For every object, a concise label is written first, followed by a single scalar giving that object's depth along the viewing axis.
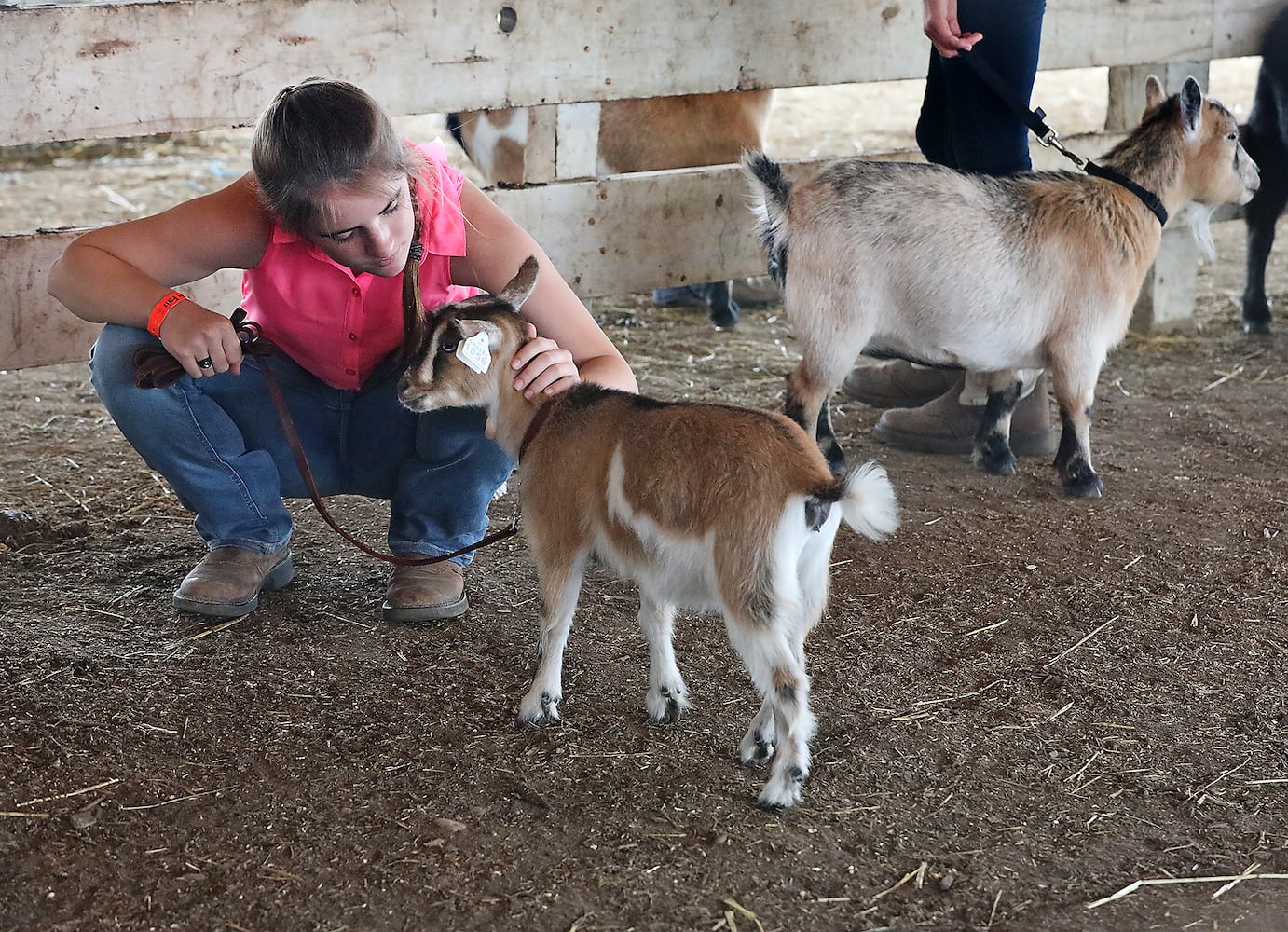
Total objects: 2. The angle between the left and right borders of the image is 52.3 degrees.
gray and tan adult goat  3.71
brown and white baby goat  2.20
